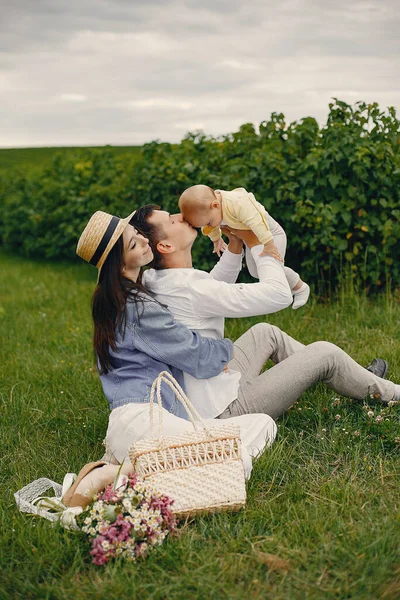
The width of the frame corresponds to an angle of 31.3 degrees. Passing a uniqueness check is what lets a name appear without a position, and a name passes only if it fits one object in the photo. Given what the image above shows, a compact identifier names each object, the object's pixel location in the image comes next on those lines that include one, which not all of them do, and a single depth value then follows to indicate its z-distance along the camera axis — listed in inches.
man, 140.1
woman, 134.8
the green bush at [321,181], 237.8
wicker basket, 117.5
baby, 147.6
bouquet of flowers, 109.3
